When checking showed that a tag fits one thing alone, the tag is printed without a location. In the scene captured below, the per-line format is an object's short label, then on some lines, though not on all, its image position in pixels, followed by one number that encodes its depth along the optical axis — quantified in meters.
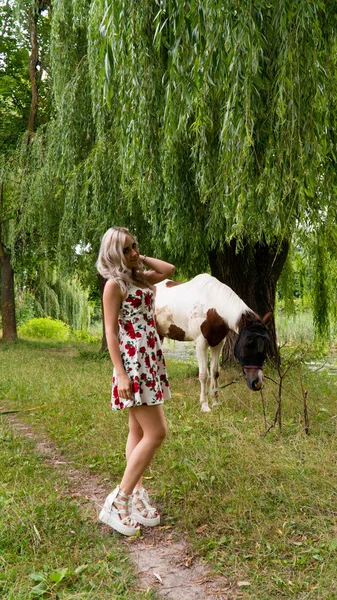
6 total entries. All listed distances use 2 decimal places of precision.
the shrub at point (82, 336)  18.80
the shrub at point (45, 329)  18.47
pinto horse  5.04
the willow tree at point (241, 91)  3.35
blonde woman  3.09
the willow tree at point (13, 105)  12.38
